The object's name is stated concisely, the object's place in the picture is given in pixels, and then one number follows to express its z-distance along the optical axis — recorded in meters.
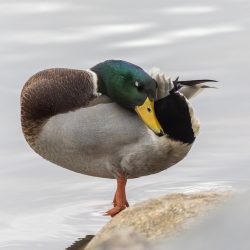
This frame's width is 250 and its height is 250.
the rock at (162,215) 6.77
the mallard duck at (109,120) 10.89
